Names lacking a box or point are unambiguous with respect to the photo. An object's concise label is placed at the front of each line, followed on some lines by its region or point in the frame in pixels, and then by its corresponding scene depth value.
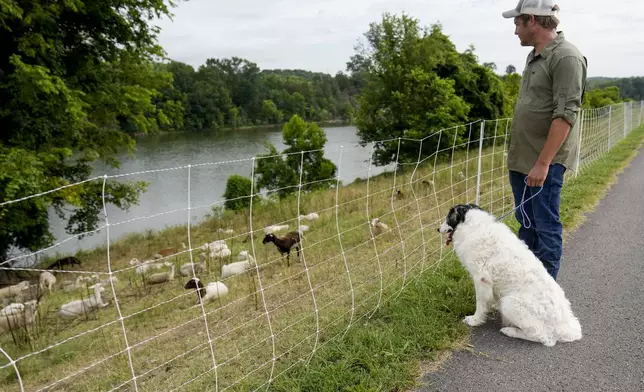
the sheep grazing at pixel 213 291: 5.48
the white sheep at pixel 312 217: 9.97
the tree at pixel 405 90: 23.42
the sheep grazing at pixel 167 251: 10.06
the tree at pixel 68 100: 9.66
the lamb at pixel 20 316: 5.21
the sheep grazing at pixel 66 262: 10.69
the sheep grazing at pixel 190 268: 7.42
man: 3.12
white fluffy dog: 3.12
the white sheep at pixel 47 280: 8.31
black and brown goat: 6.69
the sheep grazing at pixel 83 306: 5.97
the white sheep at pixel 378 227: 7.25
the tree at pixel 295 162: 29.25
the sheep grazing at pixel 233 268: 6.60
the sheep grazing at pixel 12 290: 7.70
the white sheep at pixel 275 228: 9.33
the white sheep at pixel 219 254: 7.79
